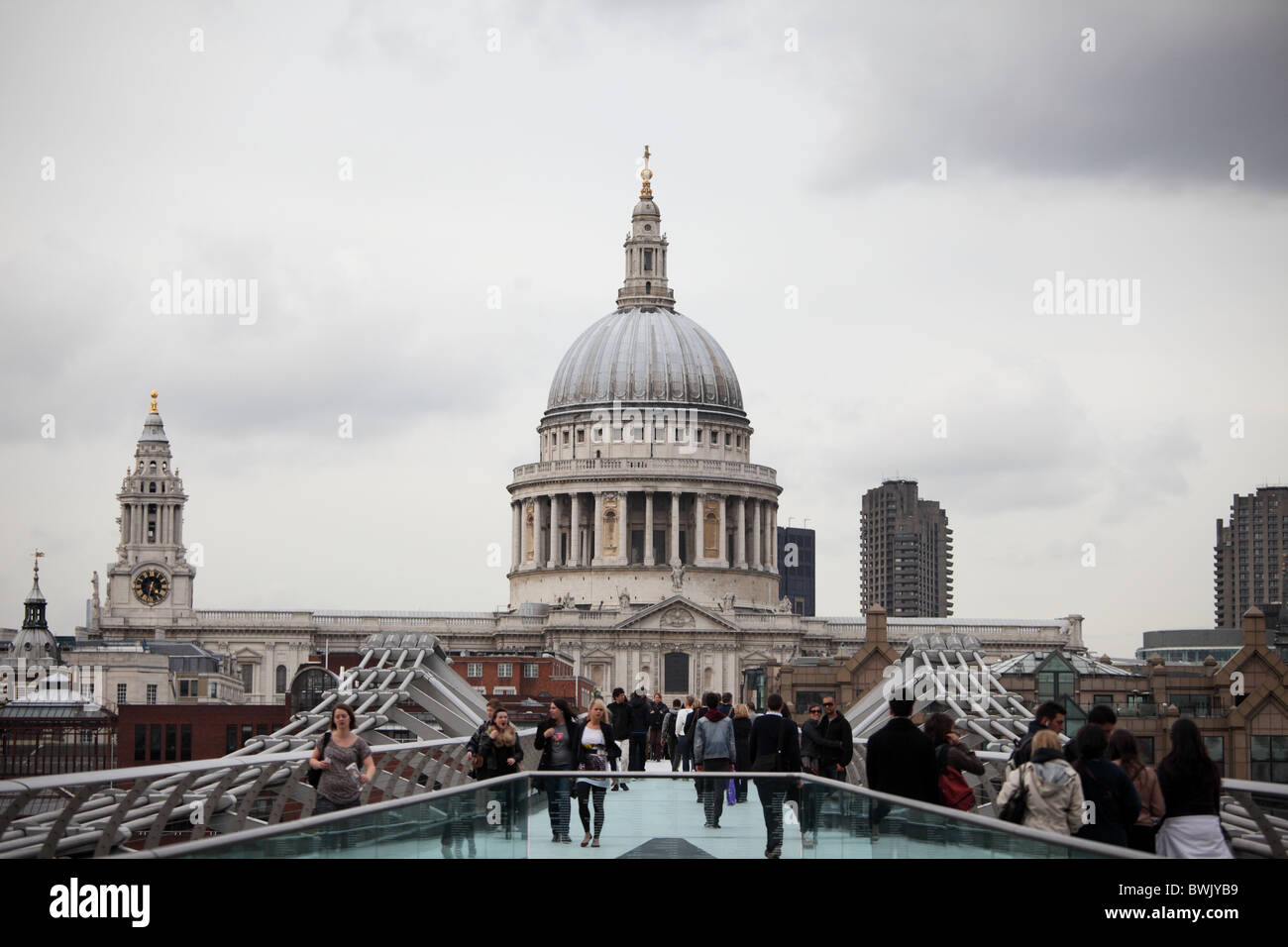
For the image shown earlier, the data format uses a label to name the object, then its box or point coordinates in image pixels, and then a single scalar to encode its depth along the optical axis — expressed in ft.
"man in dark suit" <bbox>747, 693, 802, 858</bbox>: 99.60
